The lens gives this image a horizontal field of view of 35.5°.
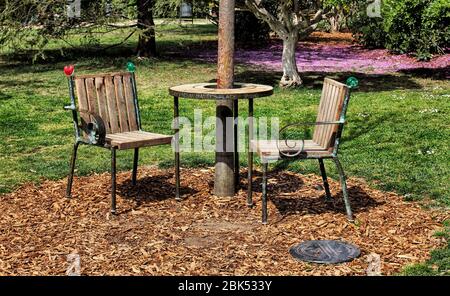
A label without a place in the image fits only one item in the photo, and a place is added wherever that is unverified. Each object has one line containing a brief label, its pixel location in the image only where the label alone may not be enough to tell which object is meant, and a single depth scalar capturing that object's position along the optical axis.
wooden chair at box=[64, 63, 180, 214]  6.71
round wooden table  6.82
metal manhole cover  5.29
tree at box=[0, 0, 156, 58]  18.20
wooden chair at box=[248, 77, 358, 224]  6.17
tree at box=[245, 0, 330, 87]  15.12
